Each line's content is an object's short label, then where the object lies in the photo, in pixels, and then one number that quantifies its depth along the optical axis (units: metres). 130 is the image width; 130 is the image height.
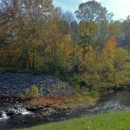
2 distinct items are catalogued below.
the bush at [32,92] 28.44
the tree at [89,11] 45.31
